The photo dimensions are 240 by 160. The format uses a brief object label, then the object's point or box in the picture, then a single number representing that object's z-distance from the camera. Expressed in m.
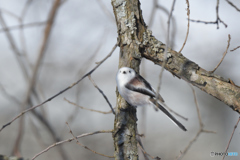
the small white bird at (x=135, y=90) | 5.92
